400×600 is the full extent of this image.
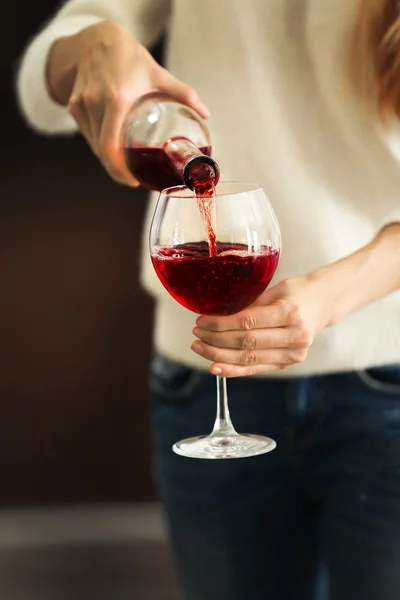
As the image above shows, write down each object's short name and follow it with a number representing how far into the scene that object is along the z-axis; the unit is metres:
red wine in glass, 1.22
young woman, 1.39
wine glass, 1.22
